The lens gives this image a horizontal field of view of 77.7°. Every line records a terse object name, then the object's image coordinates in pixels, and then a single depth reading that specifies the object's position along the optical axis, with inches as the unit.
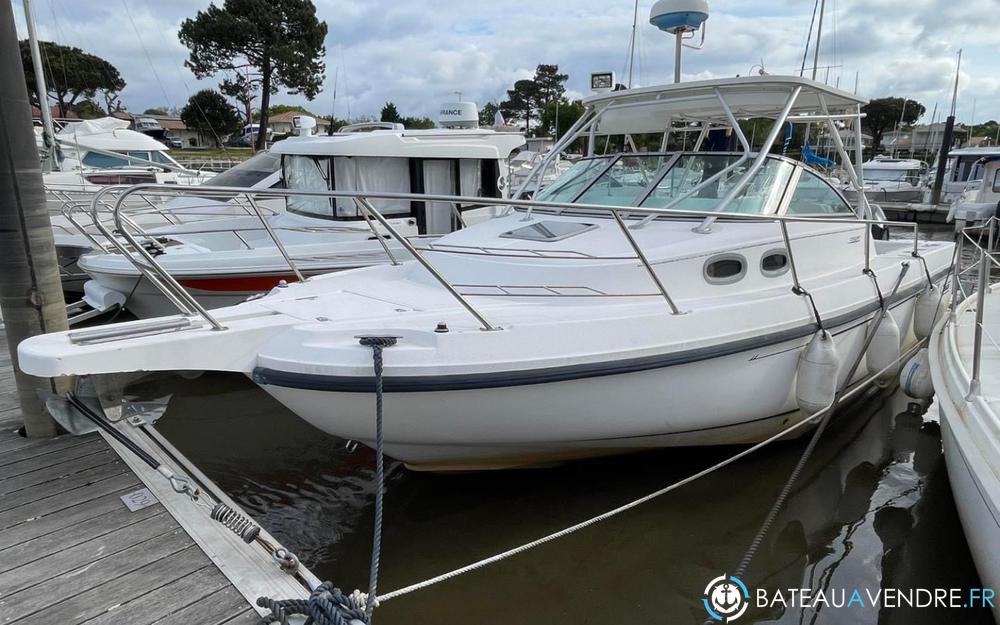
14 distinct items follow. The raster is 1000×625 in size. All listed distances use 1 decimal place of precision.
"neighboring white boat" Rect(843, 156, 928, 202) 885.8
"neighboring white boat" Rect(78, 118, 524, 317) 243.3
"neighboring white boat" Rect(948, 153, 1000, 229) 593.3
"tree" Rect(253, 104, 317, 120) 2301.9
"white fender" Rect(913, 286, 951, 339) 202.8
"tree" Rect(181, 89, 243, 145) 1599.4
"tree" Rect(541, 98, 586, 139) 1565.0
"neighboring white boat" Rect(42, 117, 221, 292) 375.6
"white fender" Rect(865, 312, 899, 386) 170.4
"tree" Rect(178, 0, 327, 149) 1277.1
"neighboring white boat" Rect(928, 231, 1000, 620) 96.9
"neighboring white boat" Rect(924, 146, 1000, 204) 776.3
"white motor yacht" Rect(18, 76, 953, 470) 115.0
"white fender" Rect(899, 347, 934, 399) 180.1
